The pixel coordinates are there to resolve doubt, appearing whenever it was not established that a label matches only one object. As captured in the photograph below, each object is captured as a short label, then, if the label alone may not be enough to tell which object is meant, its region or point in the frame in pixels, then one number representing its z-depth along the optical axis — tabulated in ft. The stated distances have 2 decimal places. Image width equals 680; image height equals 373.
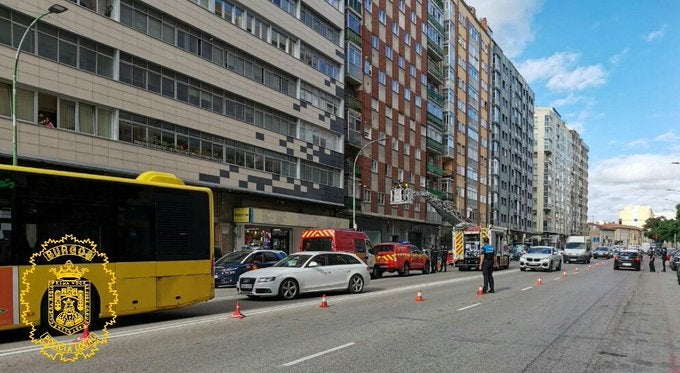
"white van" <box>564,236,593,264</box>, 161.99
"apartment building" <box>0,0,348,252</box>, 78.23
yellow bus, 30.78
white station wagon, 51.03
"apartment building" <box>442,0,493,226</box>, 236.02
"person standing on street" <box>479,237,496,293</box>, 60.34
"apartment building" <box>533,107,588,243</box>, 422.82
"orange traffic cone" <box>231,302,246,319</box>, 39.32
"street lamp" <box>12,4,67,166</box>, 60.80
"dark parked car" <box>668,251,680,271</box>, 132.87
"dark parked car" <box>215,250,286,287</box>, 70.44
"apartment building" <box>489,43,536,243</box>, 301.84
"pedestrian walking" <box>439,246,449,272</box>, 116.98
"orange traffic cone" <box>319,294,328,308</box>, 45.78
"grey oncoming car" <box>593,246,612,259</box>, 229.45
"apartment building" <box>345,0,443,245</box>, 163.73
